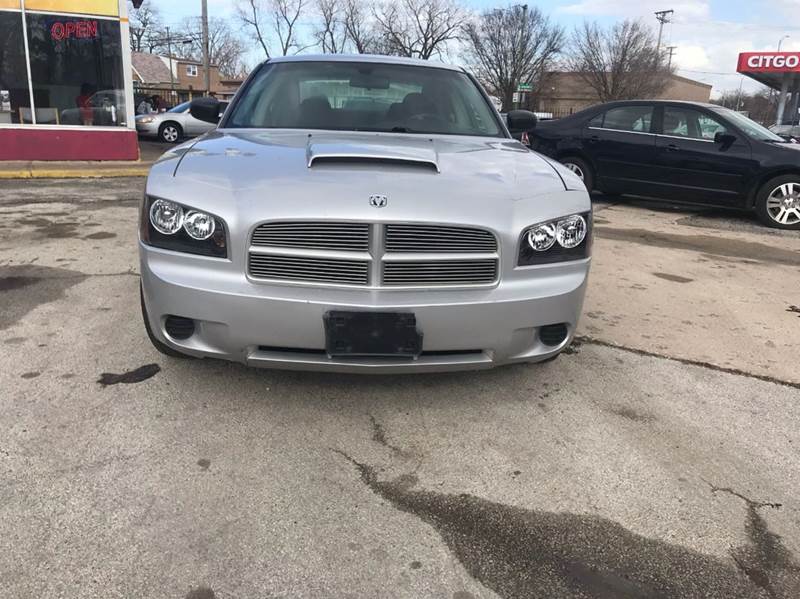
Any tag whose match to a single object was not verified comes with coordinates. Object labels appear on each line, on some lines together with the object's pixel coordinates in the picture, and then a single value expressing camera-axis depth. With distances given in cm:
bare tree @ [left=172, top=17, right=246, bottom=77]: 7425
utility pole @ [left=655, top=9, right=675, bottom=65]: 6355
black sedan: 827
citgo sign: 3147
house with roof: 4141
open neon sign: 1173
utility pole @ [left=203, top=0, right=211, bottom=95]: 2719
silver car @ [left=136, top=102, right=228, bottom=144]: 1900
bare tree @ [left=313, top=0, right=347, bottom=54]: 5138
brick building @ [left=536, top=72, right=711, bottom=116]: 5594
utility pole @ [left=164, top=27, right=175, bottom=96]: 4006
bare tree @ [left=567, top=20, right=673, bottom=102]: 4888
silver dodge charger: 257
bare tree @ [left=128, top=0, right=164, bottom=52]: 6569
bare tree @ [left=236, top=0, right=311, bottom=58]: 5094
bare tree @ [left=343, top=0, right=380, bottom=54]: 5134
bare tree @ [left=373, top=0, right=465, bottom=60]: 5034
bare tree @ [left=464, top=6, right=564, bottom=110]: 4738
